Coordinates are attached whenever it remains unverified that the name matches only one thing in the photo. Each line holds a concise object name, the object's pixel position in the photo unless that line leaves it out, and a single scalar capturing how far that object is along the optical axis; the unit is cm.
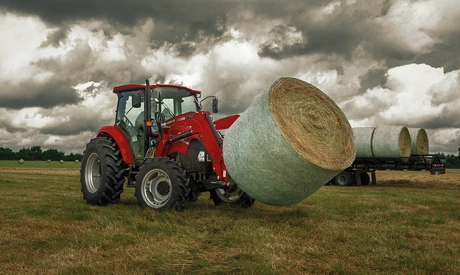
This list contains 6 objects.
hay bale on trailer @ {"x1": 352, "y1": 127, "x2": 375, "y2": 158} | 1789
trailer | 1747
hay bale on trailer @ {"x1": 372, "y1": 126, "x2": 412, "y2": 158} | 1723
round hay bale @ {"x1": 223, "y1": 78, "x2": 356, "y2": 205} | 557
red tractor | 722
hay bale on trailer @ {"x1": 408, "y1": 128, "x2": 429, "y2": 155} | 1855
